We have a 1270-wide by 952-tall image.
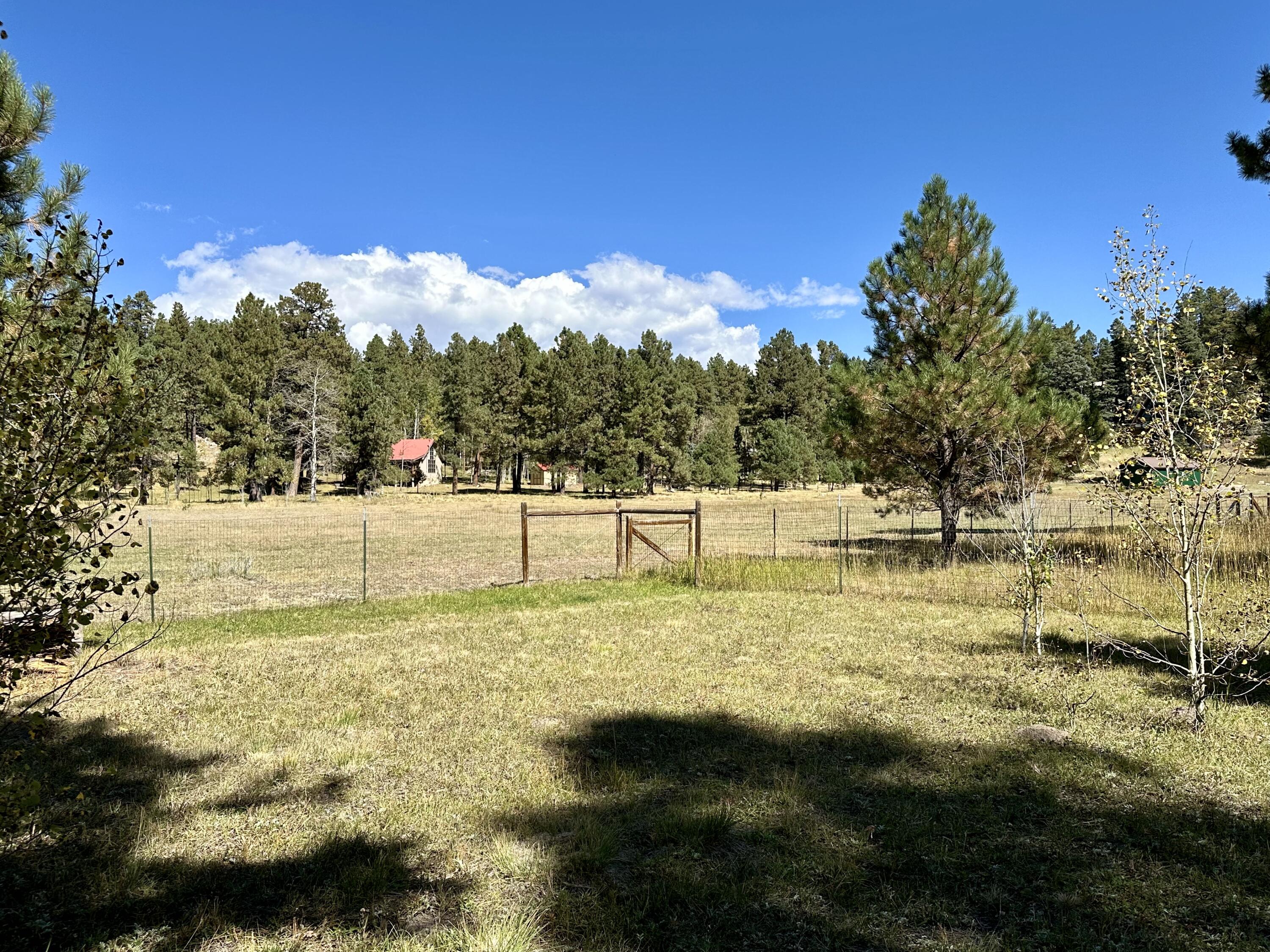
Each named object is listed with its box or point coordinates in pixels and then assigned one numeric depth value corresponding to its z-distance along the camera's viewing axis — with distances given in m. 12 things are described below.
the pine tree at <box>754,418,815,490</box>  50.62
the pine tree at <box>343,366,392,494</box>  41.56
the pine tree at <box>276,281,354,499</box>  40.28
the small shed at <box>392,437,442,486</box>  57.38
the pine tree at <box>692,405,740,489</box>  52.12
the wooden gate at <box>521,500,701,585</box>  12.66
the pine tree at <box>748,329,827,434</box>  57.72
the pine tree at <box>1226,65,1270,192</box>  8.93
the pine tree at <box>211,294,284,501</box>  38.09
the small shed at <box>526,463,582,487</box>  62.62
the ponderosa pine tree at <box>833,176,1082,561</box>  13.48
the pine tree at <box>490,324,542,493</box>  48.12
